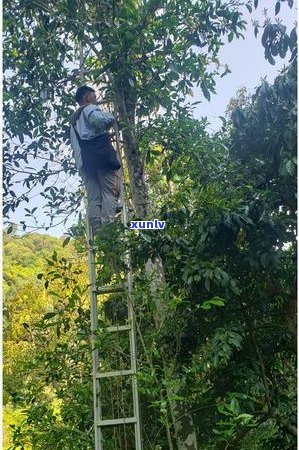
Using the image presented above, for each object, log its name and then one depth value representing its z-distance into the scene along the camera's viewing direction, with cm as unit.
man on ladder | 465
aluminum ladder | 390
